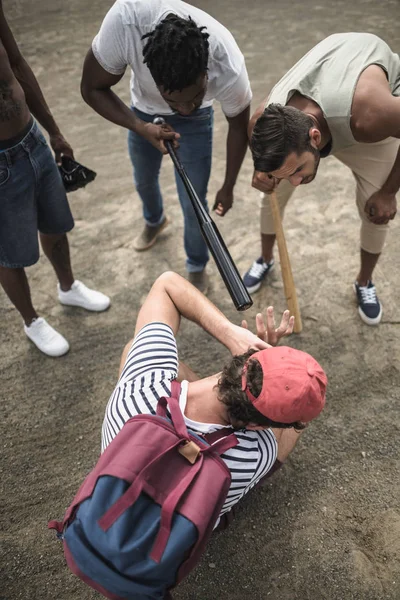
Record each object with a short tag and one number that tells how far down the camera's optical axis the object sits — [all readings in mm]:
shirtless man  2043
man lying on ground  1393
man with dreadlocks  1945
